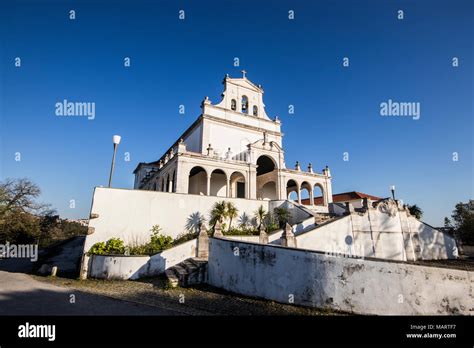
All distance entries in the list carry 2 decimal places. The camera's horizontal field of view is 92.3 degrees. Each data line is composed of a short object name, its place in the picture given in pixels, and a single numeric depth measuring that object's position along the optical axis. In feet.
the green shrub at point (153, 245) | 41.87
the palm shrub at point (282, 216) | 55.77
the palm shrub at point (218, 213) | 51.57
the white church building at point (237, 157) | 69.00
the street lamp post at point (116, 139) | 37.29
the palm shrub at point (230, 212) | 53.33
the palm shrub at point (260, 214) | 56.80
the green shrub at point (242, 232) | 47.93
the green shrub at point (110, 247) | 39.22
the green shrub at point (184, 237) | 47.19
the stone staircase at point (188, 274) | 29.91
